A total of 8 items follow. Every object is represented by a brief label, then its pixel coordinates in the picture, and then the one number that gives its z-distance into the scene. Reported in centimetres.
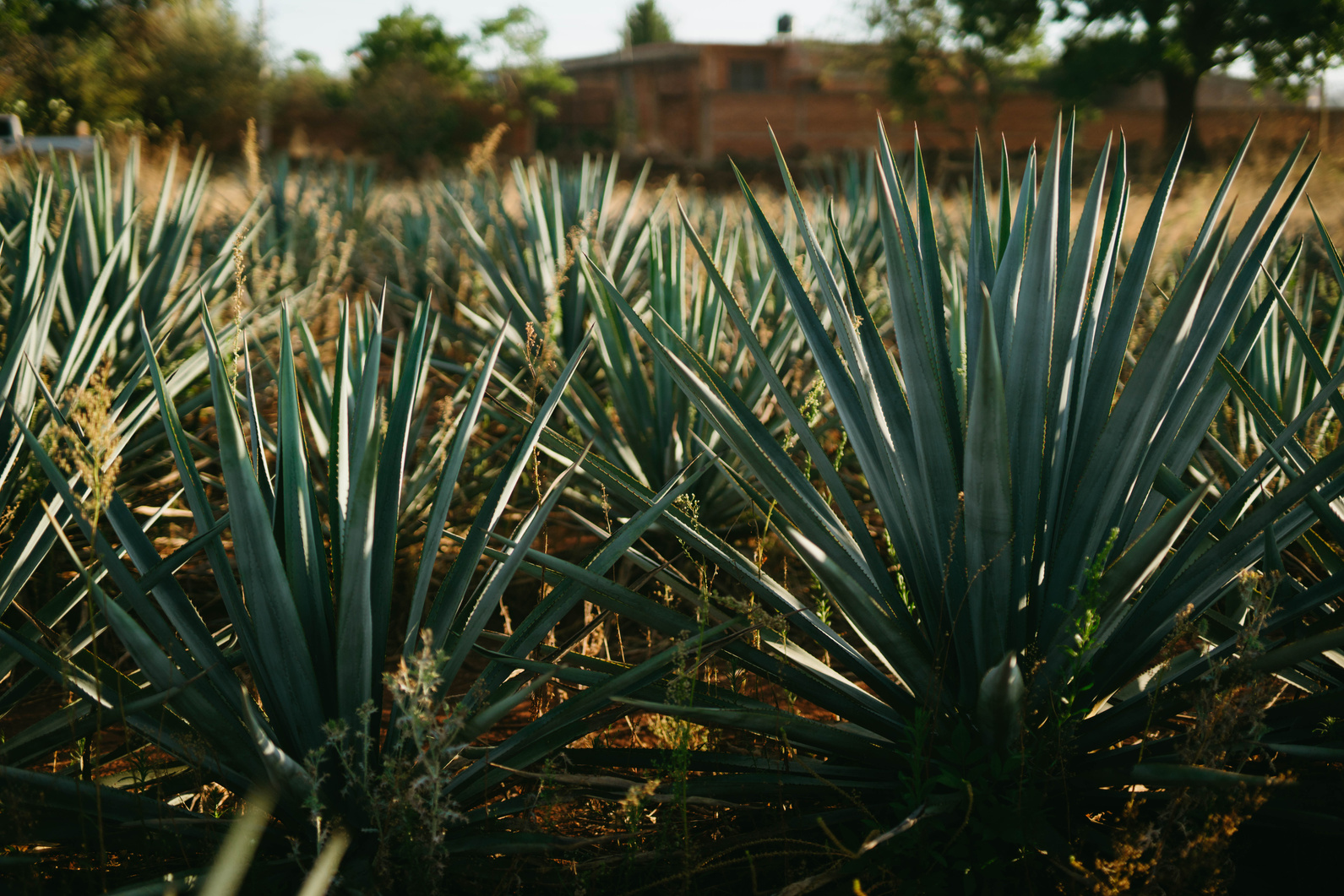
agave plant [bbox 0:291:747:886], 104
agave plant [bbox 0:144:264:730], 143
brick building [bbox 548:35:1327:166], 2433
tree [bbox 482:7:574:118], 2770
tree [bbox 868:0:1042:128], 2264
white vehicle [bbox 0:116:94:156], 1108
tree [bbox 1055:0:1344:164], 1722
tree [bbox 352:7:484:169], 2312
